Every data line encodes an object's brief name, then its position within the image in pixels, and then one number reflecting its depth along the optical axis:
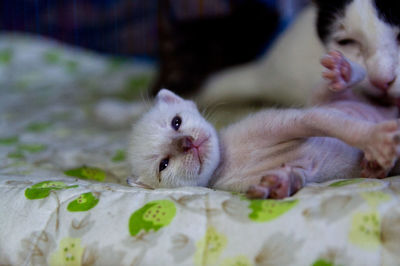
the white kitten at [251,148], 0.31
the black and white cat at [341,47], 0.33
